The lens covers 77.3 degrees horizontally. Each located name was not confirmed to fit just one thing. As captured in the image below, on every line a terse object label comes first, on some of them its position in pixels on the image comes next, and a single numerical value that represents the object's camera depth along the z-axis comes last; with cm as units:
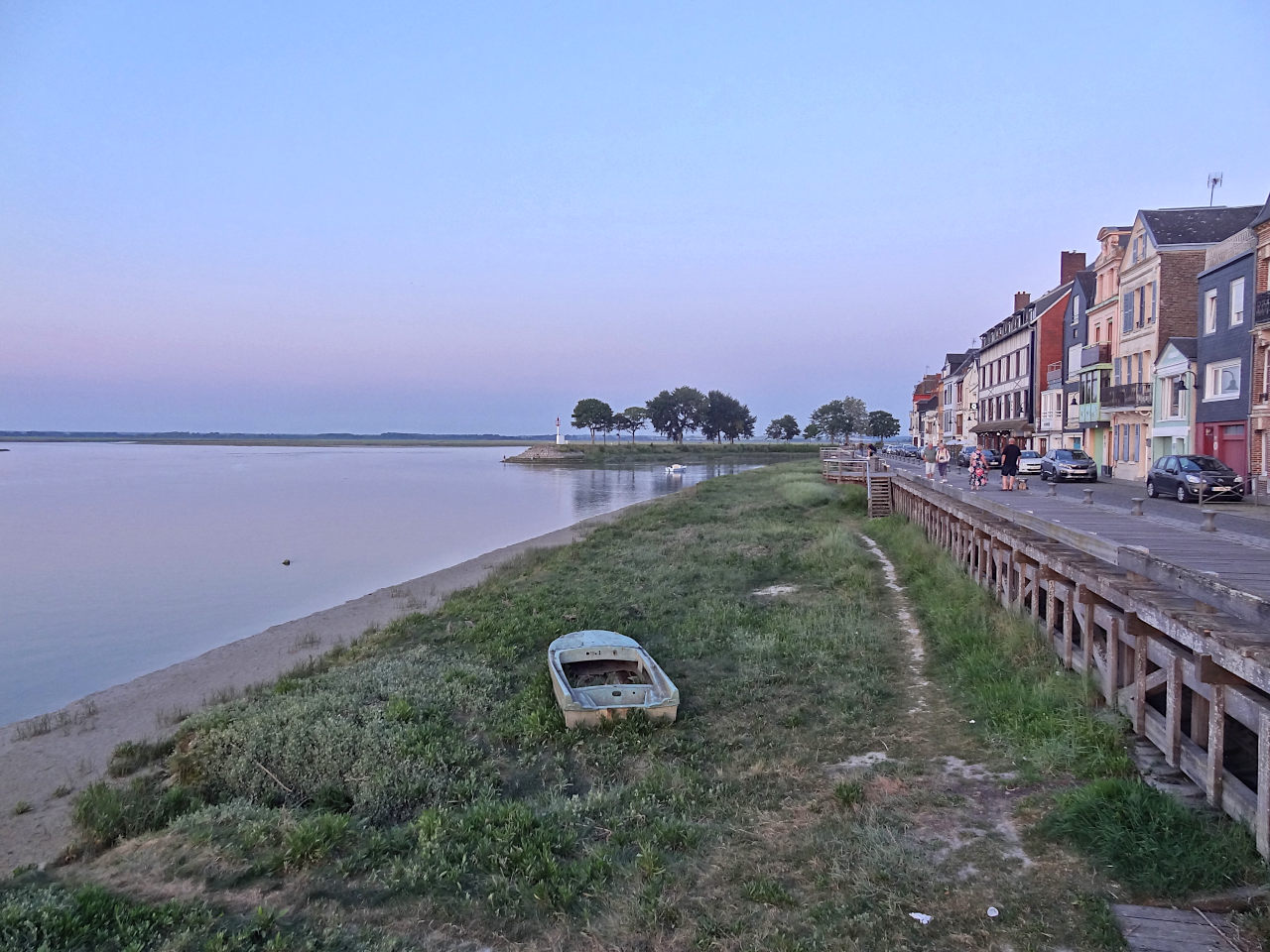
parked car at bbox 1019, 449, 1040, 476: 3881
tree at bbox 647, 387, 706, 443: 14725
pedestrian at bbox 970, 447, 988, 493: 2723
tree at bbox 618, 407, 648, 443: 15675
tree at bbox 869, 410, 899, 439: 16825
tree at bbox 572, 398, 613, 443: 14675
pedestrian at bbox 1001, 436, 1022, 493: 2739
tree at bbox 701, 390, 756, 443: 14950
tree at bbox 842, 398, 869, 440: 15275
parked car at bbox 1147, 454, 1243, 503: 2312
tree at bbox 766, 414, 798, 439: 17862
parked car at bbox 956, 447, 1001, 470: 4432
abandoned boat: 973
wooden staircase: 3675
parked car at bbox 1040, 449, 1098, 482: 3375
